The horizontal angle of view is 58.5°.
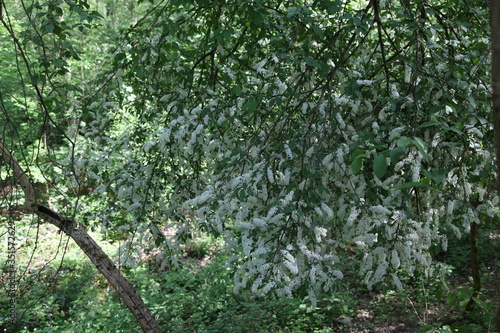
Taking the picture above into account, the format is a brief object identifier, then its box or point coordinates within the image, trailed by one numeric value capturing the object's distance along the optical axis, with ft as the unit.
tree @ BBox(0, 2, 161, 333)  8.25
